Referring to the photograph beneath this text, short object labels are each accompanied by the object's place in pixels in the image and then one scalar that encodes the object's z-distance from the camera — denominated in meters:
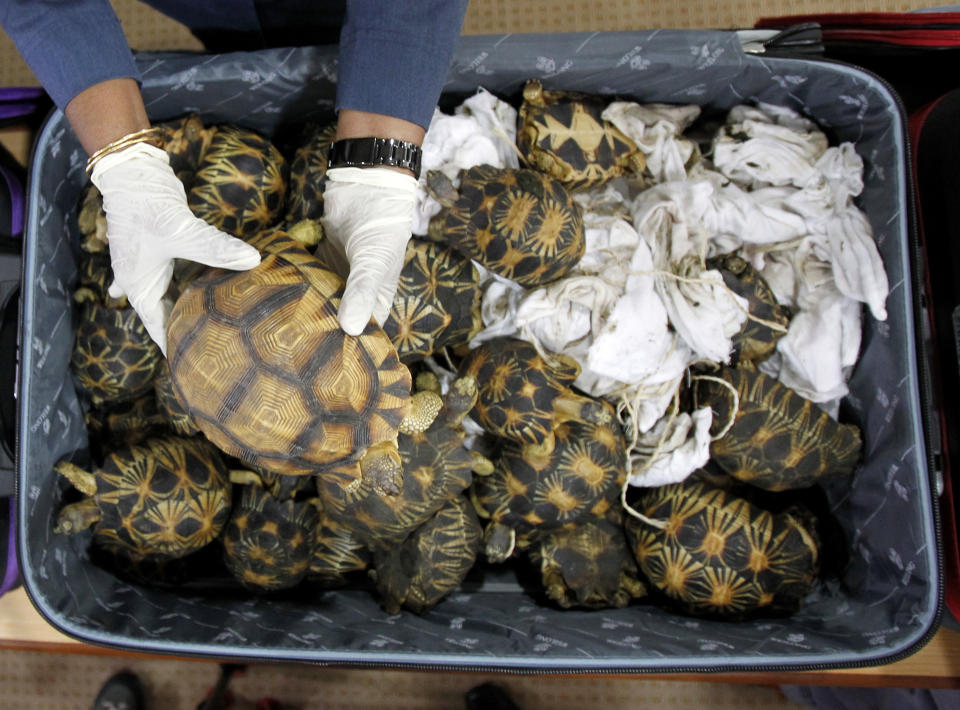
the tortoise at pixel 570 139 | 1.25
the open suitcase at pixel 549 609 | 1.17
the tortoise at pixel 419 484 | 1.19
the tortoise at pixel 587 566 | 1.31
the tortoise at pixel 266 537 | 1.28
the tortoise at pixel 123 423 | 1.34
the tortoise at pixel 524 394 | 1.21
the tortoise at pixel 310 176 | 1.25
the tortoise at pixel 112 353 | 1.24
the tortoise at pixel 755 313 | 1.30
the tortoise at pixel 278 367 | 0.94
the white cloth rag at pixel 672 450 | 1.29
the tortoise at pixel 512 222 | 1.16
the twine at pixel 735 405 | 1.28
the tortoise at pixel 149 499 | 1.22
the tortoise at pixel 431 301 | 1.18
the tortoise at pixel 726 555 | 1.25
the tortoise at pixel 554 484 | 1.25
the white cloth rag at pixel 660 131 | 1.29
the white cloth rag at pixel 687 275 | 1.23
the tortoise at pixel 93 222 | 1.24
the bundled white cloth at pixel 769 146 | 1.29
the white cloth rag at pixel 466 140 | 1.27
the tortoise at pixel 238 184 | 1.22
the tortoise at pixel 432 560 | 1.25
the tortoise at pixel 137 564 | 1.31
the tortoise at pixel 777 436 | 1.28
